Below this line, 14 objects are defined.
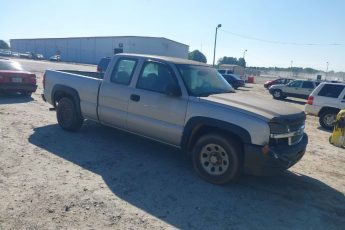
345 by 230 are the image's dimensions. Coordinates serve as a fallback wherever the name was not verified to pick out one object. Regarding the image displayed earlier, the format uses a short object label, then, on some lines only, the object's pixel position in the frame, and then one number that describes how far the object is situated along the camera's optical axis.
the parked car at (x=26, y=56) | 70.57
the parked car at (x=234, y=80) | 29.86
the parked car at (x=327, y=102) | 11.18
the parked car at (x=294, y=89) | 22.04
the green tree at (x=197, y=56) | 100.90
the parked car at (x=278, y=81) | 29.02
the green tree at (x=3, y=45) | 125.50
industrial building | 70.88
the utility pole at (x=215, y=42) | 44.09
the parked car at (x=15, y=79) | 11.34
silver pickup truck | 4.63
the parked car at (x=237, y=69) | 48.00
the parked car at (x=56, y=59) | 69.06
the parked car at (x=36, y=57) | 69.62
